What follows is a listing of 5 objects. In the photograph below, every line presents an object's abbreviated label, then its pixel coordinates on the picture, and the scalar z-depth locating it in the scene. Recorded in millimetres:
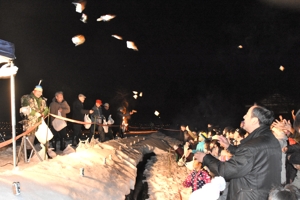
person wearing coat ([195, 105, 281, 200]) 2955
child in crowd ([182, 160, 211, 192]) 5805
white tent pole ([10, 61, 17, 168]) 4336
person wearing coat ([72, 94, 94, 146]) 10320
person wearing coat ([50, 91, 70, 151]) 8719
